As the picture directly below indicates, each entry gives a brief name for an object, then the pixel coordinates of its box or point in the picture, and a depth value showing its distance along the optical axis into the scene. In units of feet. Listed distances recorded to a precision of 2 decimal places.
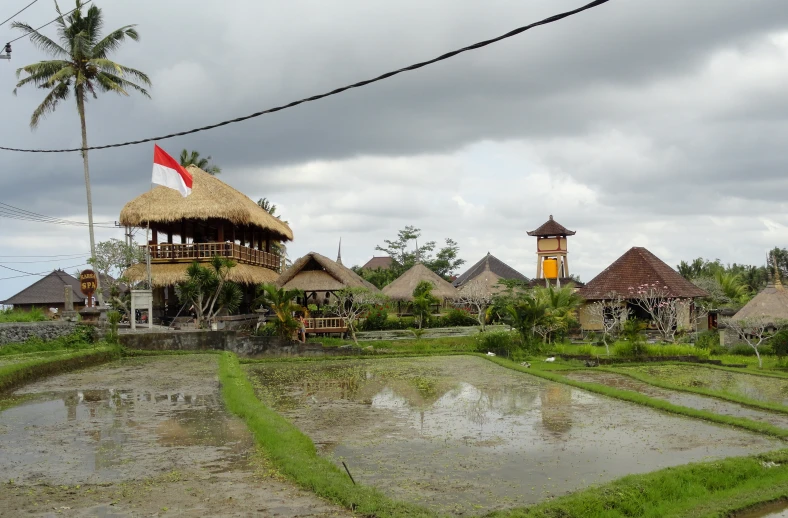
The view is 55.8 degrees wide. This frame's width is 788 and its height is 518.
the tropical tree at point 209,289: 77.51
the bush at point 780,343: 63.62
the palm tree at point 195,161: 131.52
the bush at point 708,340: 71.46
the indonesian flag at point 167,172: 59.67
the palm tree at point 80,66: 83.61
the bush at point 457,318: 101.60
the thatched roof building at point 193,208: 84.43
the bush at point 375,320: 95.61
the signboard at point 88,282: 67.21
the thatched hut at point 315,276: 92.02
